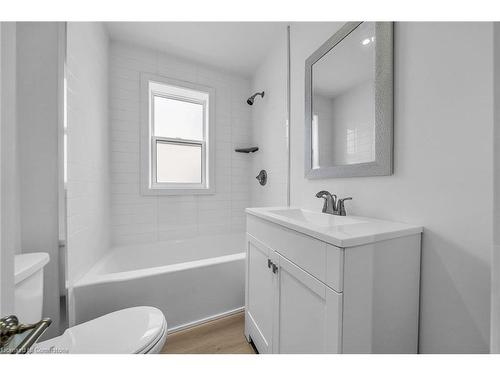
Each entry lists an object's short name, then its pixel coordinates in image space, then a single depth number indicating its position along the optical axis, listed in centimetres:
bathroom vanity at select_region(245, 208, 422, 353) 55
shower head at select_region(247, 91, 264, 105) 199
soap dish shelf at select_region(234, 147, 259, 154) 212
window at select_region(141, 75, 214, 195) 194
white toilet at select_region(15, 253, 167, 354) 70
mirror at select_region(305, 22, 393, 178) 85
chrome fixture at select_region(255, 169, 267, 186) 199
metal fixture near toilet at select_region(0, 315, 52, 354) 32
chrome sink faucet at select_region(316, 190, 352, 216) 102
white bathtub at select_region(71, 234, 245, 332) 111
